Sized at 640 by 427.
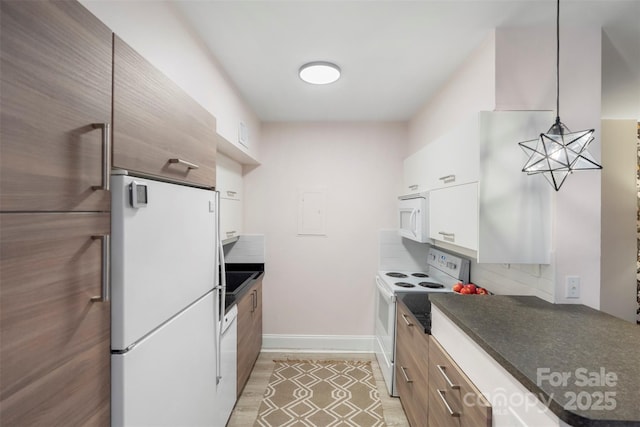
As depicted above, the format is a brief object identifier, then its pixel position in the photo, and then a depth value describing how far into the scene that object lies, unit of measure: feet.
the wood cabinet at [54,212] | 1.94
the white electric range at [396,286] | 7.92
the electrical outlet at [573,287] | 5.04
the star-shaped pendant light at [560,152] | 3.98
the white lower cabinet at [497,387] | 2.73
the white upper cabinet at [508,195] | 4.97
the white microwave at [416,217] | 7.57
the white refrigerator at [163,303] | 2.95
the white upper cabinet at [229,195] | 8.25
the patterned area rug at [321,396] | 7.03
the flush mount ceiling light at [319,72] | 6.46
